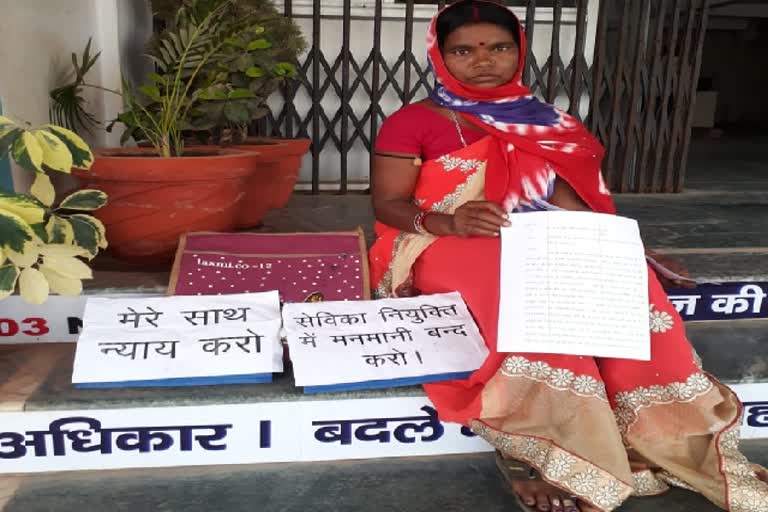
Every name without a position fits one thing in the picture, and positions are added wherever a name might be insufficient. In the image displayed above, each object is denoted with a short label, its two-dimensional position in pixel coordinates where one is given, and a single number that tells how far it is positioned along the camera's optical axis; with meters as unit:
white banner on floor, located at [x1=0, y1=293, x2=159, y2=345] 1.55
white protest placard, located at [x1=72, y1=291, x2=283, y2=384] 1.33
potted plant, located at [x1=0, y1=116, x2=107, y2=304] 1.06
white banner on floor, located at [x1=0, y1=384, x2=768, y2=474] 1.30
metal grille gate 3.22
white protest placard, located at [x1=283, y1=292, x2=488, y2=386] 1.34
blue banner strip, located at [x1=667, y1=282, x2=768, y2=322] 1.79
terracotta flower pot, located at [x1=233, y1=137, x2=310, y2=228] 2.21
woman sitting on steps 1.19
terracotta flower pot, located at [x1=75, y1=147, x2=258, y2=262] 1.68
